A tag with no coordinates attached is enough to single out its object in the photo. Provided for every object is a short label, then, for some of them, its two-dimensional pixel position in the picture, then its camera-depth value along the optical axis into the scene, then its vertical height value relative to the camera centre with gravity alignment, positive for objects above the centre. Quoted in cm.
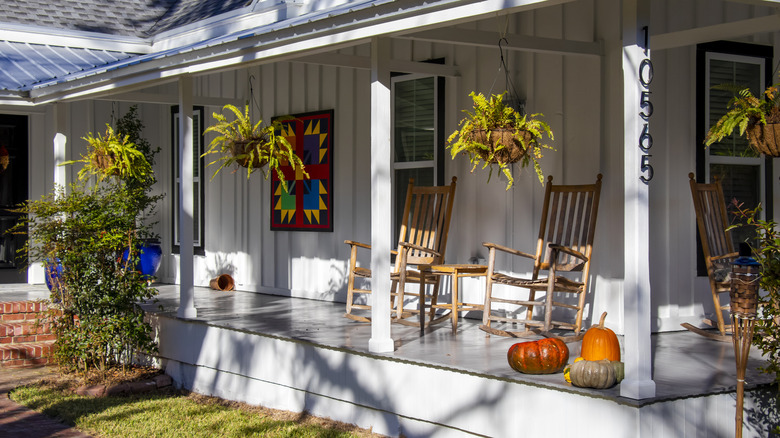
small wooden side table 597 -44
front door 983 +22
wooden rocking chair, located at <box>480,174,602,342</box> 560 -31
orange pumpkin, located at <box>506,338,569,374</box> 439 -74
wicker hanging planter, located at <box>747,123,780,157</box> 463 +35
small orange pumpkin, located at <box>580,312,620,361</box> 438 -68
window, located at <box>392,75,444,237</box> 711 +60
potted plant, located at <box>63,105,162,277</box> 772 +39
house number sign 391 +41
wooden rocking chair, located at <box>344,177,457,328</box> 627 -24
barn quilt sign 821 +22
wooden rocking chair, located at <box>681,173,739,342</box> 572 -22
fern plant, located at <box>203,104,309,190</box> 697 +47
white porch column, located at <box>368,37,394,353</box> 518 +8
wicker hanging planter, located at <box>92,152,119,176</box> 776 +37
